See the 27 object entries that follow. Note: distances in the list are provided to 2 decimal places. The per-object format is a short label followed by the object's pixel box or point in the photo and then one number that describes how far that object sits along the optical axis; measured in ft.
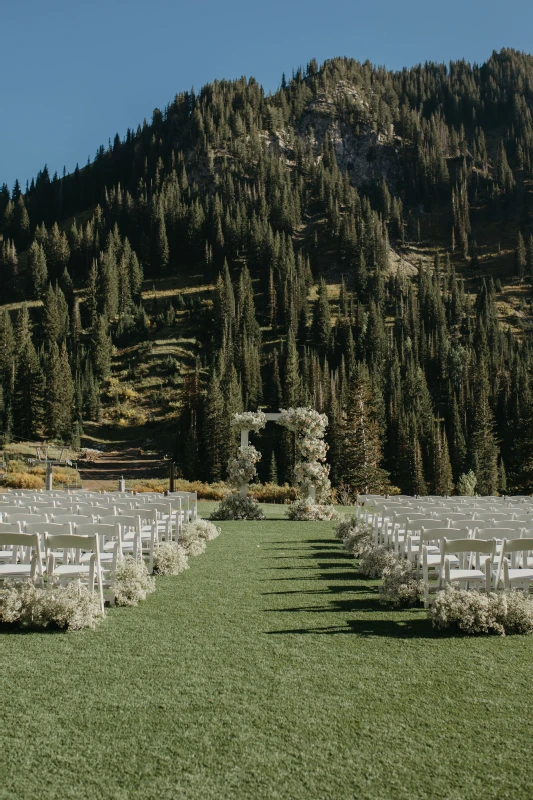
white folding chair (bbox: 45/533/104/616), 21.90
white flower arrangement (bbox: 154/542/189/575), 31.27
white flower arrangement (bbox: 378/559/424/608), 24.44
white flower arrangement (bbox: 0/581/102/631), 20.67
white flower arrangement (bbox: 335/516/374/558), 38.62
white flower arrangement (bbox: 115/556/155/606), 24.41
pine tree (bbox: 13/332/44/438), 224.33
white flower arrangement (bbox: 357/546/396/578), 30.22
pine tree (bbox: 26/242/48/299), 328.49
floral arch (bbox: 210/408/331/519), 69.41
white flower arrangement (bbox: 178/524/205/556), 37.84
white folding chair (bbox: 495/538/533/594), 22.19
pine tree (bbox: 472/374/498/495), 198.18
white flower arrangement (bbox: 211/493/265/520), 66.28
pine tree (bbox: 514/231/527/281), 393.50
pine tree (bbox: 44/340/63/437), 221.25
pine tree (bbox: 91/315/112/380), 266.98
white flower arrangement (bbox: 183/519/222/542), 44.98
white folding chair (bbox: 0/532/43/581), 21.68
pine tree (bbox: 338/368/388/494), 162.61
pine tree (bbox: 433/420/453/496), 190.60
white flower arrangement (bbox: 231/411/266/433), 73.97
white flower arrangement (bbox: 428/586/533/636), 20.62
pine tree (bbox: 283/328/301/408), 242.99
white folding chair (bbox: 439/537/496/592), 22.21
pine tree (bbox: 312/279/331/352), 307.78
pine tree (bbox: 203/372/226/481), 195.21
